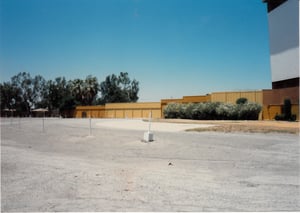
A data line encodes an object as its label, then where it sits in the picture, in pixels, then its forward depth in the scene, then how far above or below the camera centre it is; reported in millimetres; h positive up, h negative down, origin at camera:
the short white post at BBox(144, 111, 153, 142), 13906 -1262
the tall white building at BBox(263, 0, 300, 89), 30125 +8109
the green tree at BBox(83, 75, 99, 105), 71562 +6398
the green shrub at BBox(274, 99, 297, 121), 26516 -222
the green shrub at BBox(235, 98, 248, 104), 31719 +1232
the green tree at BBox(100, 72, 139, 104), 82219 +6551
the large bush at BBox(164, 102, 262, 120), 28978 +80
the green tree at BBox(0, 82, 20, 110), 80000 +4887
